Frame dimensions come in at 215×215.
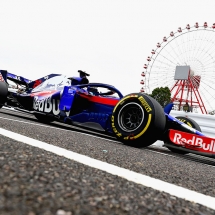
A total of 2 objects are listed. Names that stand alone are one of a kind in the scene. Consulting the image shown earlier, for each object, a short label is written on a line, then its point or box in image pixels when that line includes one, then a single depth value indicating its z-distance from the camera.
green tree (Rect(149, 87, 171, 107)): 51.84
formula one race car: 3.45
